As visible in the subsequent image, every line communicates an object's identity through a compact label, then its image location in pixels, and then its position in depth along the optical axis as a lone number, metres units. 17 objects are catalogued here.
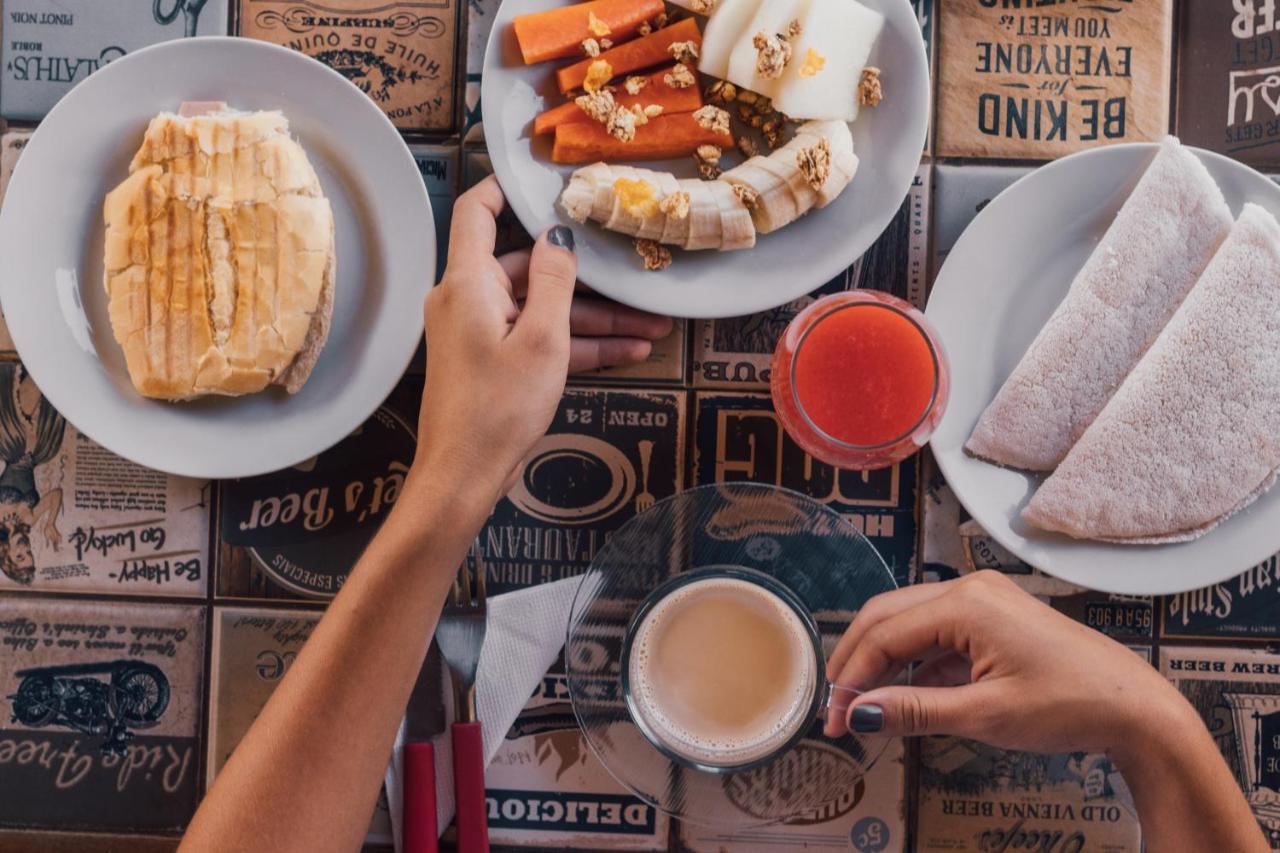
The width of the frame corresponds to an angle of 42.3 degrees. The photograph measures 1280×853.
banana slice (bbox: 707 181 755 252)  0.70
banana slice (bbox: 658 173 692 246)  0.70
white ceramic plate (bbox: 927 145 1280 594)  0.71
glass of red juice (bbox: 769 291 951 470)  0.68
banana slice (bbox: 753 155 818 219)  0.70
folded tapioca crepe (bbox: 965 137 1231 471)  0.71
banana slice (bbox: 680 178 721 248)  0.70
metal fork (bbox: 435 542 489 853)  0.72
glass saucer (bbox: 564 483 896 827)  0.71
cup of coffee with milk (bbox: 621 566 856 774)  0.69
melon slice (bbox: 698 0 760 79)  0.71
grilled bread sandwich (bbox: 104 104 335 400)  0.71
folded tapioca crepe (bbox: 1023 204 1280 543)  0.71
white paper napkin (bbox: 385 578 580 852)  0.73
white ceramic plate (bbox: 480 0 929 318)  0.71
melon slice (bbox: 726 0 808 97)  0.71
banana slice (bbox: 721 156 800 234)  0.70
